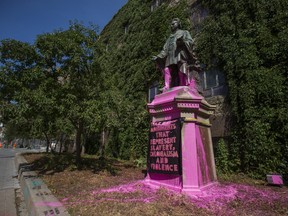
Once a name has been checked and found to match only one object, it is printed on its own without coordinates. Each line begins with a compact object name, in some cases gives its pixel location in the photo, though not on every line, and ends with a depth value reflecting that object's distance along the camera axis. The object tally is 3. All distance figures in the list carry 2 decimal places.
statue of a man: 6.40
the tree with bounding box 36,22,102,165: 7.46
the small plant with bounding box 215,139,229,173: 9.35
